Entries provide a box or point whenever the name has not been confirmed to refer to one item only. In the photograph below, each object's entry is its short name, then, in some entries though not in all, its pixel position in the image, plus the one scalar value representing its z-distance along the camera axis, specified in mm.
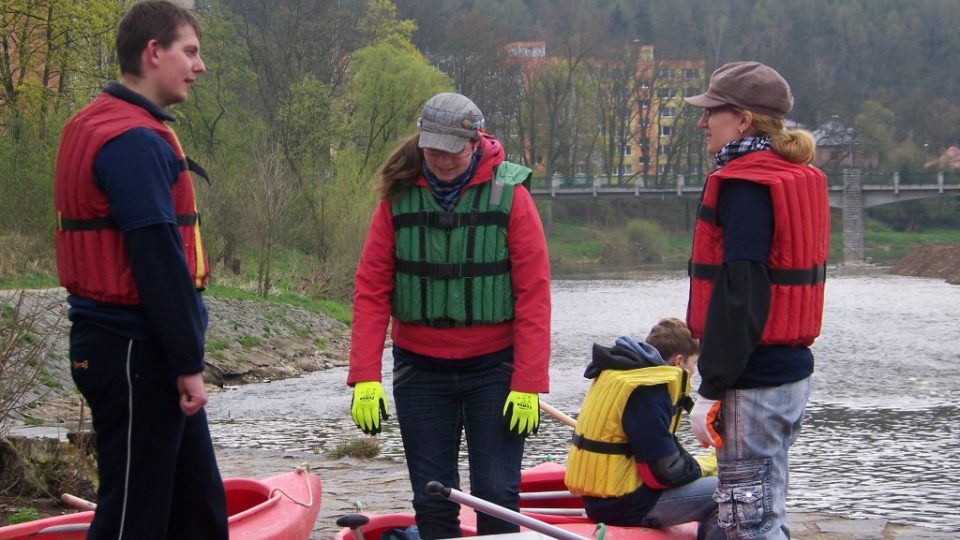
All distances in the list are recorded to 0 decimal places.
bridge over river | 73750
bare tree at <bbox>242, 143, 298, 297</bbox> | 24911
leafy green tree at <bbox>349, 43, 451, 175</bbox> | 40906
